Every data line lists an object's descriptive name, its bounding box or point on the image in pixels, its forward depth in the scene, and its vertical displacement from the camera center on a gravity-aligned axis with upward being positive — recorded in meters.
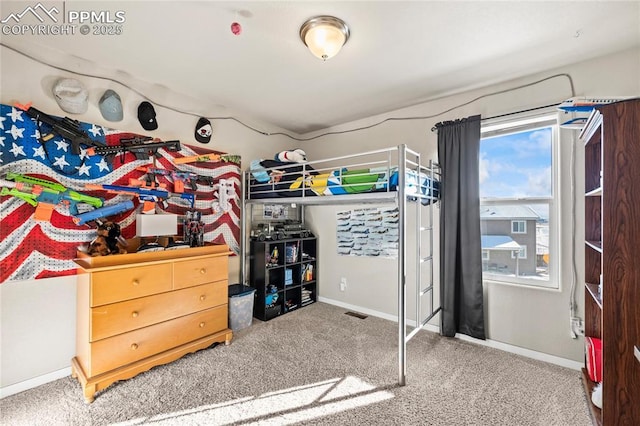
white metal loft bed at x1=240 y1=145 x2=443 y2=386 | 1.99 +0.26
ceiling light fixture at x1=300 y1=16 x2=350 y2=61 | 1.69 +1.18
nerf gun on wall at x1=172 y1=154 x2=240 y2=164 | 2.69 +0.64
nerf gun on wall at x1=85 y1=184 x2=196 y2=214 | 2.23 +0.22
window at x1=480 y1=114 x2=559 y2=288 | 2.34 +0.14
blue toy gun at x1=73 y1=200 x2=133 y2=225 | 2.12 +0.03
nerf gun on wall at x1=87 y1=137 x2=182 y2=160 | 2.23 +0.61
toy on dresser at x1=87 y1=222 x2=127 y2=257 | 2.06 -0.20
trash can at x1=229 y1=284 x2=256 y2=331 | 2.77 -0.95
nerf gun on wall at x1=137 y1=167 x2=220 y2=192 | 2.51 +0.40
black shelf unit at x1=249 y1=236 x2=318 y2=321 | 3.16 -0.75
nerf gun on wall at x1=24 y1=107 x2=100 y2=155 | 1.93 +0.67
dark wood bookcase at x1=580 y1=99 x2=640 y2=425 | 1.28 -0.22
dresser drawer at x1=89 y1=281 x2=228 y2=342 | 1.84 -0.72
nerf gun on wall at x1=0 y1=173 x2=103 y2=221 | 1.82 +0.17
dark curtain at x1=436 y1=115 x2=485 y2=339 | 2.51 -0.12
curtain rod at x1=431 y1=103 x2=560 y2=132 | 2.28 +0.92
